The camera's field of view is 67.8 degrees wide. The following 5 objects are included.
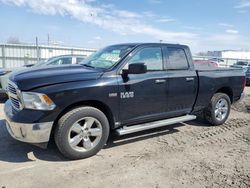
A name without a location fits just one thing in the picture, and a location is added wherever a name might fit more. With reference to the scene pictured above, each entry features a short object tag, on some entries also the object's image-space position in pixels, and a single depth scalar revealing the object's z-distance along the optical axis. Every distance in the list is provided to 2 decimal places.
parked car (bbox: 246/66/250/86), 11.43
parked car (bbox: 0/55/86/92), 5.94
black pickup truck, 2.77
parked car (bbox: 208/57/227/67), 20.35
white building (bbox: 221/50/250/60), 44.77
